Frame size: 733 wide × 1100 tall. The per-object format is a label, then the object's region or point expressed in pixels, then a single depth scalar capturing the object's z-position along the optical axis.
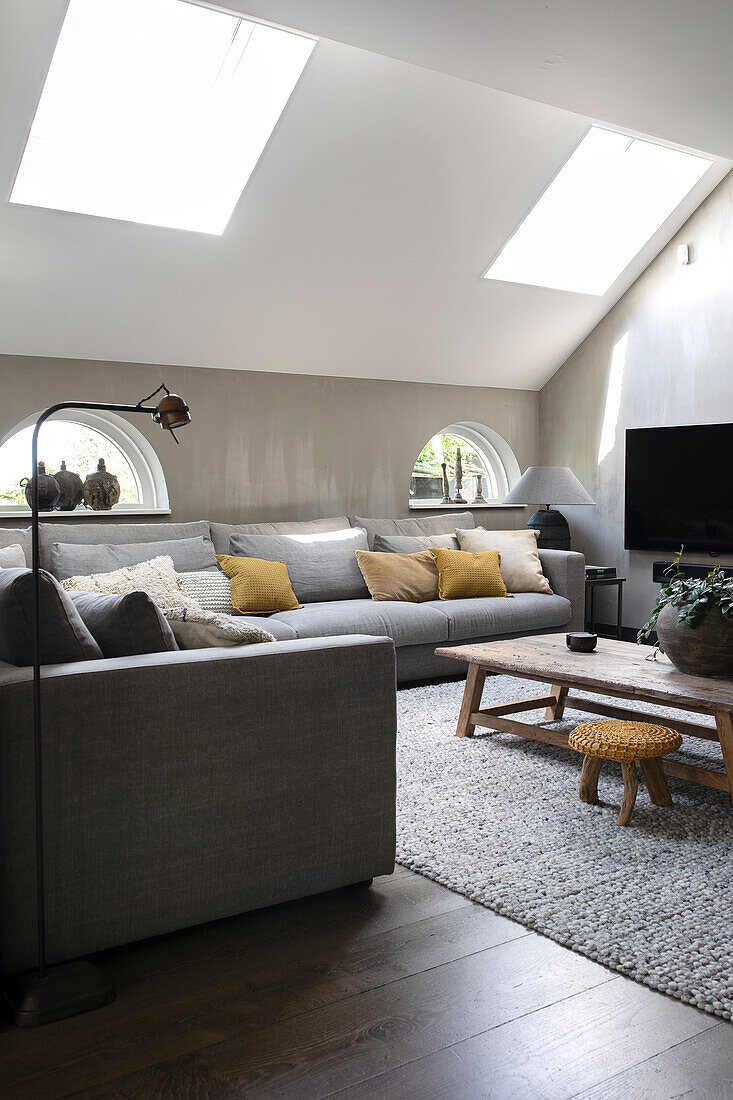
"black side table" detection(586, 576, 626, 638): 5.73
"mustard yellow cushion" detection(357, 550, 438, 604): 4.96
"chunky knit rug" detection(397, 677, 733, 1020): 1.93
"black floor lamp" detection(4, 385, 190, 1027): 1.70
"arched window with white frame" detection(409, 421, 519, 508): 6.43
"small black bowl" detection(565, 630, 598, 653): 3.58
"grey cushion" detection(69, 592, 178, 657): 2.11
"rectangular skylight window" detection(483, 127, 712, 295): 5.42
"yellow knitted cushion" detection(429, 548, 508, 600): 5.06
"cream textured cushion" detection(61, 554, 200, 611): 3.79
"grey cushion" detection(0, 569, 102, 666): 1.96
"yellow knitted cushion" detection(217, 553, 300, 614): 4.52
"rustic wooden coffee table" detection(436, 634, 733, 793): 2.80
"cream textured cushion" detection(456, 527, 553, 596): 5.30
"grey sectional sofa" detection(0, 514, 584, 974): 1.82
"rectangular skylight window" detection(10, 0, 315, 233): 3.82
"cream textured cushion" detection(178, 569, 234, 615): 4.40
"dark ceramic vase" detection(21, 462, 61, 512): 4.65
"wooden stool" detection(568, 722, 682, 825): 2.67
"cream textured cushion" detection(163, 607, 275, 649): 2.19
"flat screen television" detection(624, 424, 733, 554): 5.53
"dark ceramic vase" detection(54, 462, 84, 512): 4.80
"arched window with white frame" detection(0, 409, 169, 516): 4.89
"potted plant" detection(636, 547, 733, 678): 2.98
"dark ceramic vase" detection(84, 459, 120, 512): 4.91
